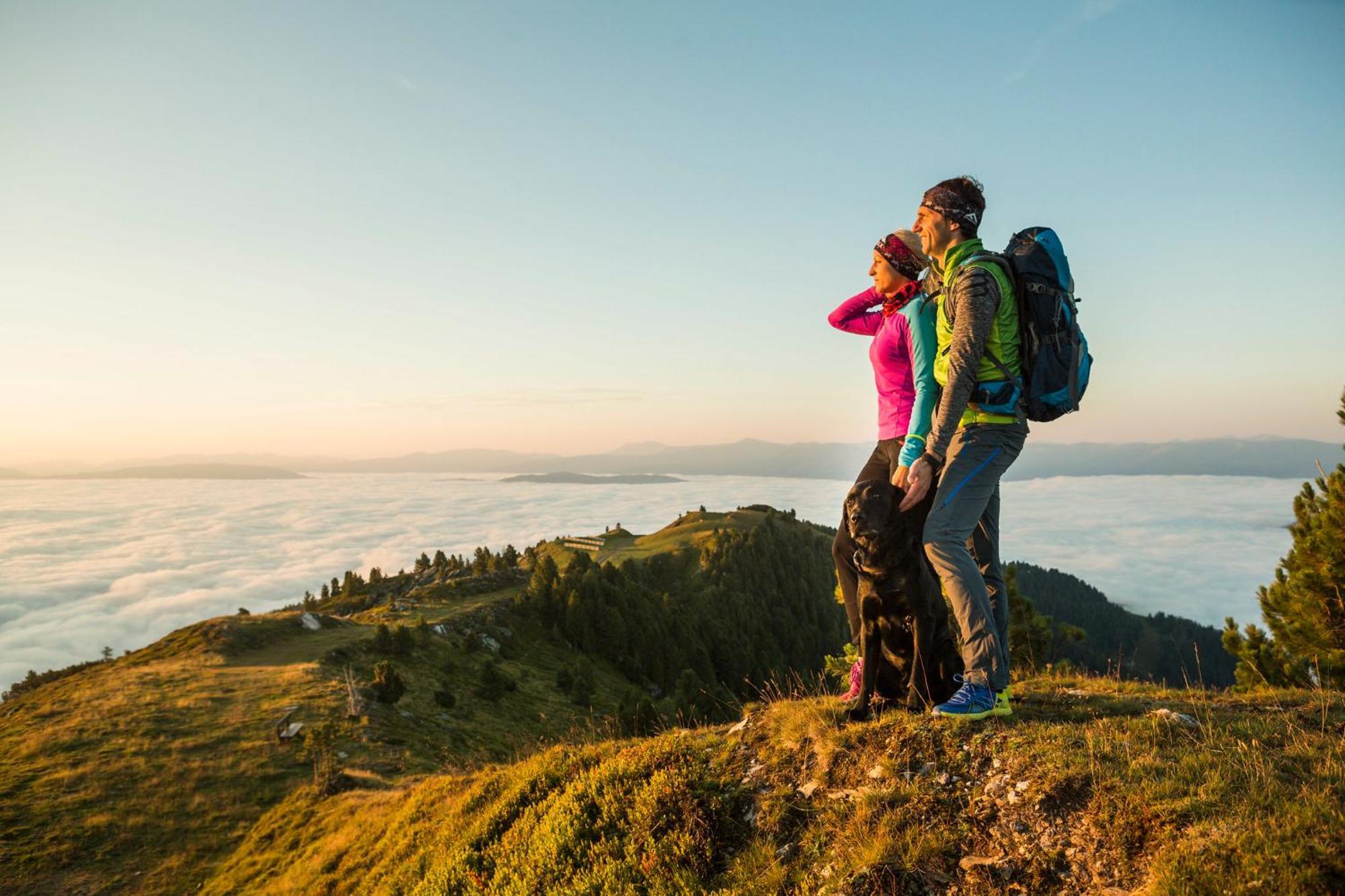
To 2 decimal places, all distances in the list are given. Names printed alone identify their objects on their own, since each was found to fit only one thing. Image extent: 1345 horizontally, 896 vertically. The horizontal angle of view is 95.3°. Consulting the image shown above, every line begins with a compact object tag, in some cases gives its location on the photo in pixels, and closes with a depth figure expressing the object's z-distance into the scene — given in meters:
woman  5.18
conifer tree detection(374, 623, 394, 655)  36.12
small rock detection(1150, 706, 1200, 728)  4.61
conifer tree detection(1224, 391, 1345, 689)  11.55
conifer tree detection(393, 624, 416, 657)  36.78
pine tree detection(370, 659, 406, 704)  29.28
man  4.39
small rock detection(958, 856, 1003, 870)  3.66
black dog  5.14
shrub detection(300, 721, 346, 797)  20.23
